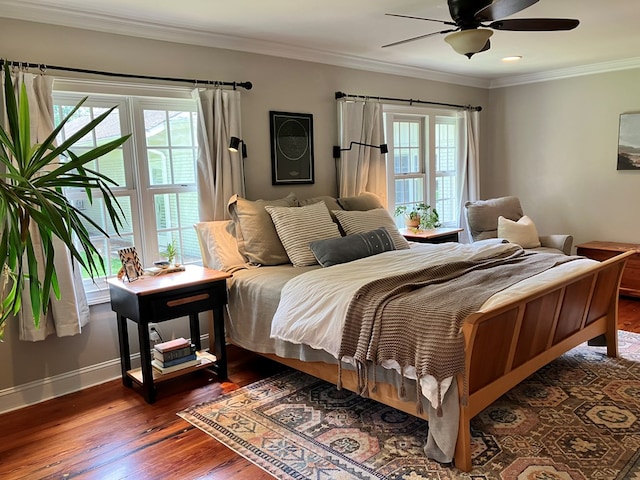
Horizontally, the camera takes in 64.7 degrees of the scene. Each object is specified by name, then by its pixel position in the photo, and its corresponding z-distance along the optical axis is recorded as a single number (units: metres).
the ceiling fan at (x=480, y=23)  2.55
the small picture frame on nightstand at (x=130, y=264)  3.15
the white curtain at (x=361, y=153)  4.58
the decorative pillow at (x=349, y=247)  3.37
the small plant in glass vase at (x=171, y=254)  3.44
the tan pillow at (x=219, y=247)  3.53
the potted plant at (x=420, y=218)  5.09
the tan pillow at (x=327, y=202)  3.96
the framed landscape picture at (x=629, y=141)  5.15
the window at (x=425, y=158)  5.30
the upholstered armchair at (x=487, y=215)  5.23
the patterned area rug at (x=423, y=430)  2.27
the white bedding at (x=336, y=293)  2.59
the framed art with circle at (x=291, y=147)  4.15
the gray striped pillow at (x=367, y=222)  3.83
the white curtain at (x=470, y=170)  5.91
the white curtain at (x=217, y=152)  3.65
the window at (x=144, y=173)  3.30
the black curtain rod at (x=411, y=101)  4.54
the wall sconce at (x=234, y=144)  3.74
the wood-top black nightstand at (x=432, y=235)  4.77
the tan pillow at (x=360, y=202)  4.20
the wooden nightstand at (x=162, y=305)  2.95
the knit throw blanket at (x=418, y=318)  2.20
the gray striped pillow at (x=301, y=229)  3.48
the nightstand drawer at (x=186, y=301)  2.97
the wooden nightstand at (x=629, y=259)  4.90
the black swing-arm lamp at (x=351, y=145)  4.59
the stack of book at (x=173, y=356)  3.18
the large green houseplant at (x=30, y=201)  2.07
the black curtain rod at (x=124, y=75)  2.89
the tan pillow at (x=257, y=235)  3.55
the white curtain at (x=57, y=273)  2.87
